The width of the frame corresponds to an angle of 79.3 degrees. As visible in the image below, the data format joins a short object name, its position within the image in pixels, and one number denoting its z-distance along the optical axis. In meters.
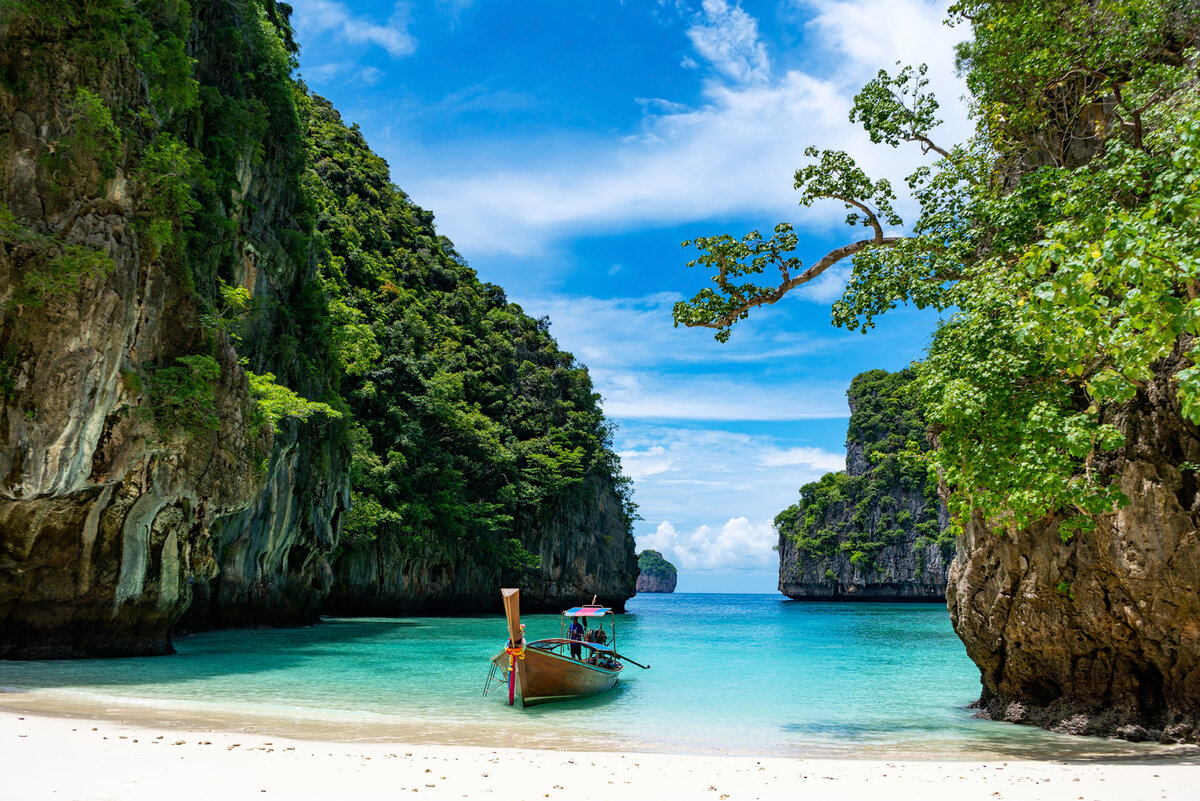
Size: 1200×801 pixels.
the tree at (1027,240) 5.41
